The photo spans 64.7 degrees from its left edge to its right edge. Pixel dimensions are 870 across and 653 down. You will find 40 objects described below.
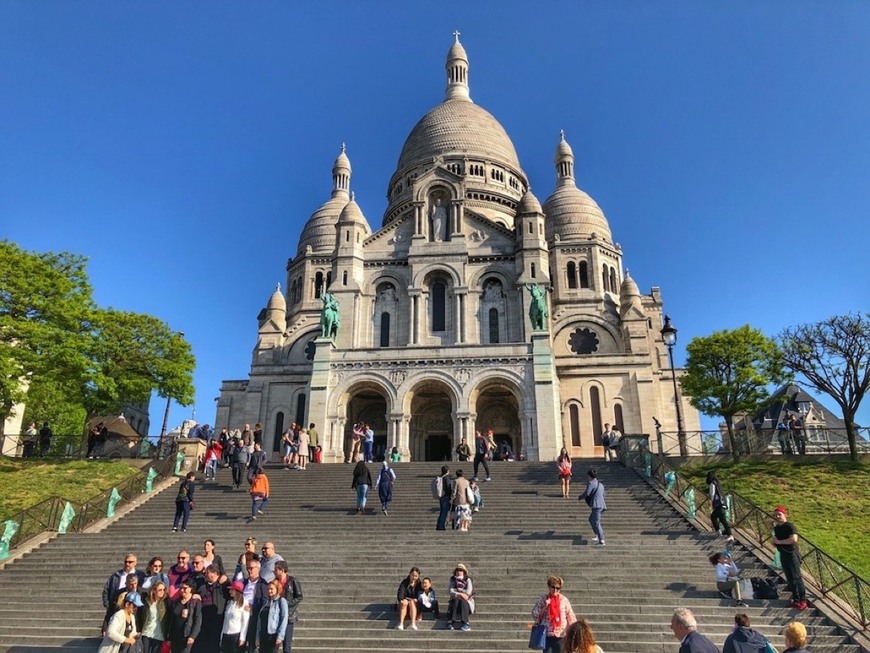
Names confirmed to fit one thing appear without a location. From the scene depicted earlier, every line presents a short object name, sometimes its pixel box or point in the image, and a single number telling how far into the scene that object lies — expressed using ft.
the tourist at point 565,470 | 65.57
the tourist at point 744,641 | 22.61
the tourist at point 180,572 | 33.51
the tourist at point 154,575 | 33.41
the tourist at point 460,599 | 37.50
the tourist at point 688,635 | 20.38
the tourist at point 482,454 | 72.54
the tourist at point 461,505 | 55.67
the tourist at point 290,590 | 31.60
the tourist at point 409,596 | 37.76
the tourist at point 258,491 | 60.13
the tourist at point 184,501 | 57.00
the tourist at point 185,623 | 30.78
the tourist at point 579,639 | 18.92
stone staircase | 37.42
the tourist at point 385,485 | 61.36
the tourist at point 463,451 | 88.99
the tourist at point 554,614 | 28.02
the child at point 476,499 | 61.93
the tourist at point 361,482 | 61.41
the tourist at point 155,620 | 30.91
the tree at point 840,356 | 86.99
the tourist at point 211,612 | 31.19
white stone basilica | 106.52
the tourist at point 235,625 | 30.25
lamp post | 87.09
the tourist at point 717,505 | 50.24
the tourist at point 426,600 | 38.78
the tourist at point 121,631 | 28.91
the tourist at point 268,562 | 34.17
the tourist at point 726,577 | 40.40
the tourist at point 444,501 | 55.36
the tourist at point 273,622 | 30.01
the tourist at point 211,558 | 33.45
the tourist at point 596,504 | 50.21
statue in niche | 129.39
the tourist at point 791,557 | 39.04
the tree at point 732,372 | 95.25
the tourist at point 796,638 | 21.53
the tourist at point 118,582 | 32.71
